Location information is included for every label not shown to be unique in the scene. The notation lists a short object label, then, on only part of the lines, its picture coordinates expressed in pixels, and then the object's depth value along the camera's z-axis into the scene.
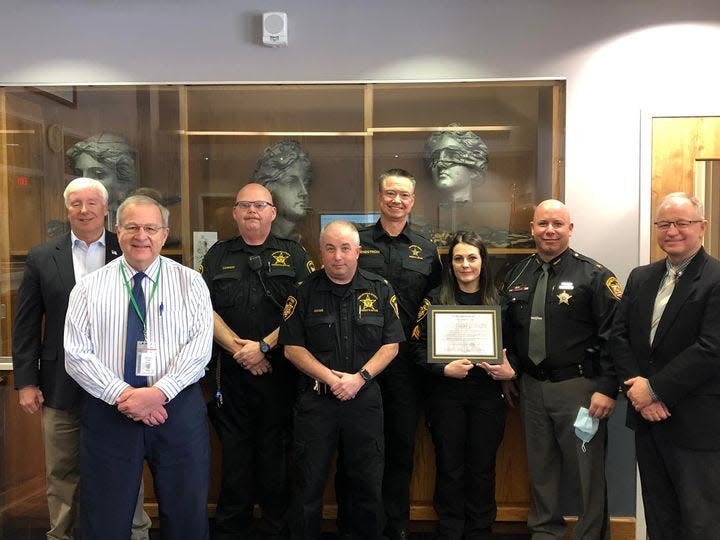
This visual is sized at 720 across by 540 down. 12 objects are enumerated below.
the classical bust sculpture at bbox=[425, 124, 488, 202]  3.71
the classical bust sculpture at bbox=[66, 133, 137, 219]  3.72
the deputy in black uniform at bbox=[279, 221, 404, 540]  2.93
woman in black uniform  3.17
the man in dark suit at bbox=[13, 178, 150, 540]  2.93
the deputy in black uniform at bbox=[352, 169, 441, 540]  3.28
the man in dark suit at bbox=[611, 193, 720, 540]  2.56
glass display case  3.68
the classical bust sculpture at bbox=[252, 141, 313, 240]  3.74
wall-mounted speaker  3.56
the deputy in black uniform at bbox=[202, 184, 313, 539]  3.24
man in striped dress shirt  2.53
